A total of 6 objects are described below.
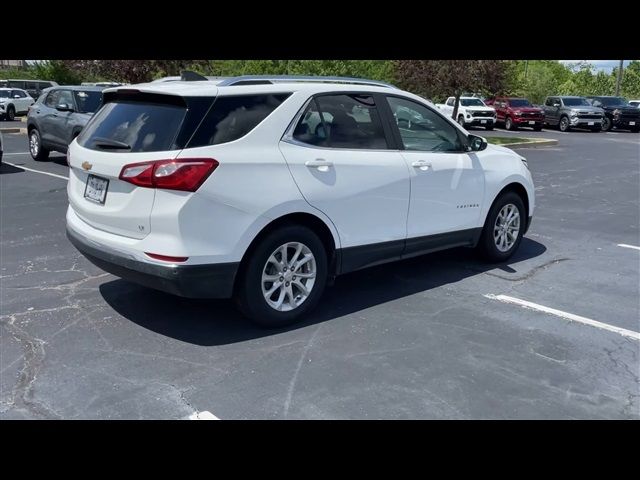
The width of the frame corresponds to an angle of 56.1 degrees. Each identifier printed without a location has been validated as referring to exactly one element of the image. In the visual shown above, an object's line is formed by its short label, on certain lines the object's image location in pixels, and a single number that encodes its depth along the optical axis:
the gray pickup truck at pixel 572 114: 30.30
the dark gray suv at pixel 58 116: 12.55
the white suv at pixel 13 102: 29.89
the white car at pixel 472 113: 29.86
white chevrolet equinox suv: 4.05
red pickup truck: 30.62
